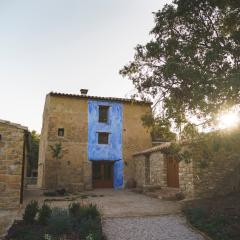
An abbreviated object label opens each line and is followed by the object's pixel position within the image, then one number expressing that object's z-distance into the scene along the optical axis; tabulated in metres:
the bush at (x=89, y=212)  8.80
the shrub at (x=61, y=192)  17.72
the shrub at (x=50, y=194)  17.30
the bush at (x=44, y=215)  8.40
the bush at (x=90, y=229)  7.17
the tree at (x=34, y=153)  37.52
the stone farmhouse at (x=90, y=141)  21.30
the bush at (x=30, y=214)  8.49
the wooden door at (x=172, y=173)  16.23
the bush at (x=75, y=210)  9.04
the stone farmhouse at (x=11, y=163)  11.40
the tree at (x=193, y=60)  7.92
